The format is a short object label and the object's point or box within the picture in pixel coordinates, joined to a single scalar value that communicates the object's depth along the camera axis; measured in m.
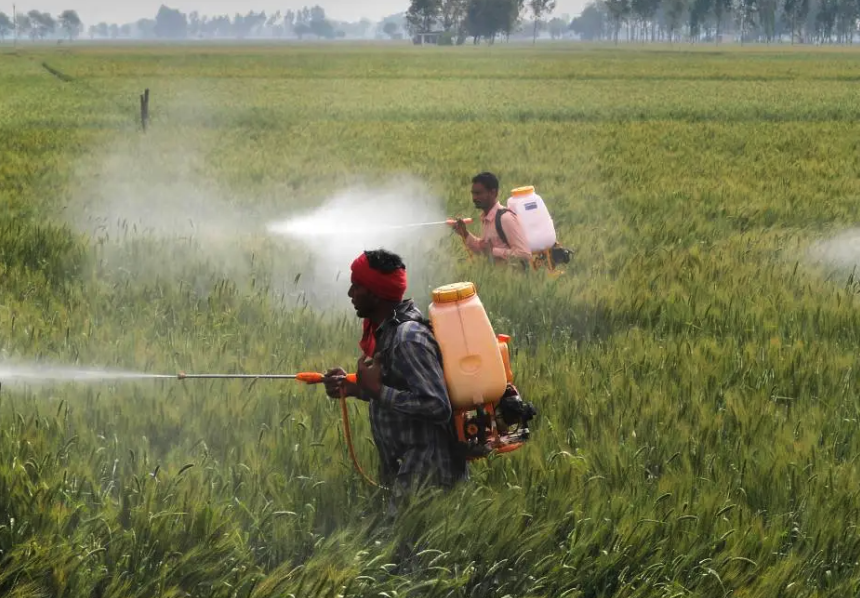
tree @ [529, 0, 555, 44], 196.44
